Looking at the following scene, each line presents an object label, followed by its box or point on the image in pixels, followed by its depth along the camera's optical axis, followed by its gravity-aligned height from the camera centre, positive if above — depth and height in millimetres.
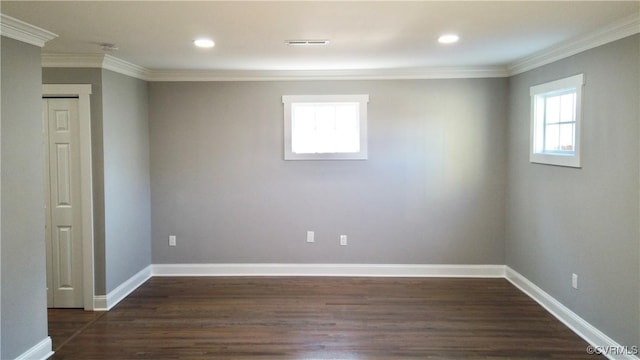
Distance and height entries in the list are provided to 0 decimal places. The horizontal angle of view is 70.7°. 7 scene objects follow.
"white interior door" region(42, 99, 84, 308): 4121 -314
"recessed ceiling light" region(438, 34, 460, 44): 3445 +972
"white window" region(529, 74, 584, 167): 3684 +377
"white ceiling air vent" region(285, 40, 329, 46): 3561 +962
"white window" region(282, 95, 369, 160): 5168 +418
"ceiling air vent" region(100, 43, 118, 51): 3658 +957
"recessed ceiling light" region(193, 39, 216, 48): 3521 +963
